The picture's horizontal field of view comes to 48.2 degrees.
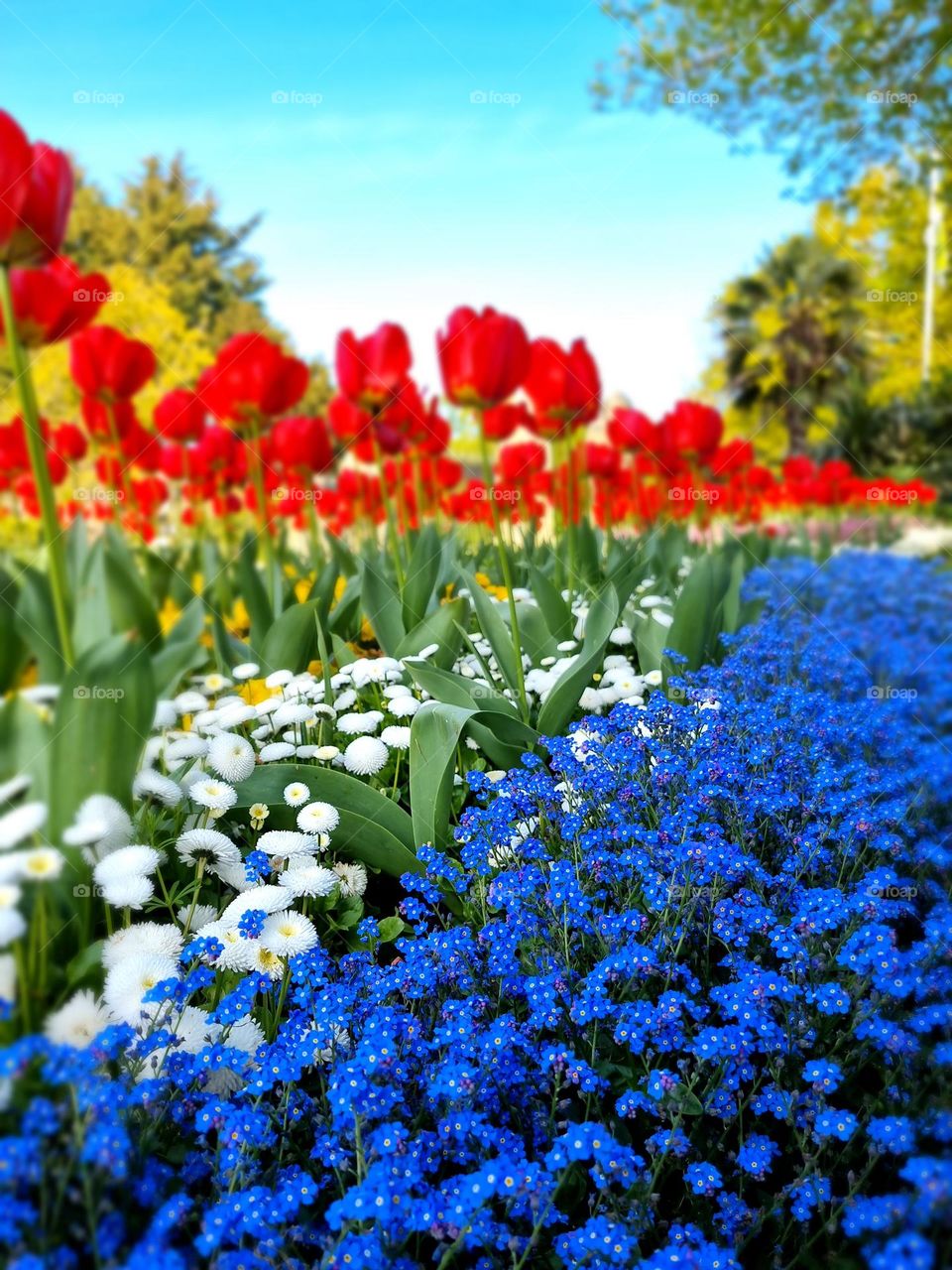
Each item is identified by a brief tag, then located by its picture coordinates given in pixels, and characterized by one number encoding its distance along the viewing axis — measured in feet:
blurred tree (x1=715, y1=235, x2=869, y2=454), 64.67
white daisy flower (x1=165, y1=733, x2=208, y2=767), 2.43
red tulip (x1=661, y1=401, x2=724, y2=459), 4.65
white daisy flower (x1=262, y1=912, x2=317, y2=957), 2.00
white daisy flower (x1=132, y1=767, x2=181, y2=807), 1.97
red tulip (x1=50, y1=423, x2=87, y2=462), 4.16
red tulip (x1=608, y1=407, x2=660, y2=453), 4.64
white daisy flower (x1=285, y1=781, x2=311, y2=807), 2.37
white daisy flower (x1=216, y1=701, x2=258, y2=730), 2.60
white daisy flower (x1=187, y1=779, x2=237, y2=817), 2.18
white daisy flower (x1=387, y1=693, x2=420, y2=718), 2.79
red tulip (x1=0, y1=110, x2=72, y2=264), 1.63
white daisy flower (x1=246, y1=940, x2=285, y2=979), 1.99
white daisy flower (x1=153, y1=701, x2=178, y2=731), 2.28
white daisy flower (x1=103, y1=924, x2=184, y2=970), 1.79
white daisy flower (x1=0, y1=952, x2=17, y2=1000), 1.43
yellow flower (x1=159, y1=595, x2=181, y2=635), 3.43
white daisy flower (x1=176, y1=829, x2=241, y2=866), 2.13
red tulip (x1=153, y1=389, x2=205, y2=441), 3.76
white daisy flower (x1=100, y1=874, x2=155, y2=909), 1.73
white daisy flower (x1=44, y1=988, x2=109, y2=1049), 1.52
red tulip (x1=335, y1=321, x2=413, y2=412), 3.23
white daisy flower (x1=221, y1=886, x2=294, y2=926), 2.04
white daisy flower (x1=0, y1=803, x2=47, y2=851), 1.47
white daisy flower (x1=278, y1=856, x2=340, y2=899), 2.13
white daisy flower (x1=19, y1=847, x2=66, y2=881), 1.47
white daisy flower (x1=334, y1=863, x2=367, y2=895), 2.38
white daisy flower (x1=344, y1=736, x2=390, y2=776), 2.61
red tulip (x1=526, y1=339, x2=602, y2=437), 3.26
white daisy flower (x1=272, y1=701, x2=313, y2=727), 2.64
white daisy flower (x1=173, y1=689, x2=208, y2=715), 2.80
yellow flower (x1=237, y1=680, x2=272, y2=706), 3.12
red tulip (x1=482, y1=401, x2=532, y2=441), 3.96
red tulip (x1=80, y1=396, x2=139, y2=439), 3.21
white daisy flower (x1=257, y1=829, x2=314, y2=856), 2.20
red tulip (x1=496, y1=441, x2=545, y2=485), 4.88
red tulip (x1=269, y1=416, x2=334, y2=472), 3.86
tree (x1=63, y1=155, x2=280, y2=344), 28.25
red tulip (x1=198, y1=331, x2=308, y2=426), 3.19
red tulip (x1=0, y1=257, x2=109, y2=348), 1.93
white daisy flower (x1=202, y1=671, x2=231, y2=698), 3.11
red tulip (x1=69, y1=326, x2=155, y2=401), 2.84
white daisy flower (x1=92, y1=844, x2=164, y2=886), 1.70
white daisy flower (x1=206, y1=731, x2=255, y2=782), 2.36
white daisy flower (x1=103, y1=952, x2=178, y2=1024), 1.73
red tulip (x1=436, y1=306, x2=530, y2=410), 2.55
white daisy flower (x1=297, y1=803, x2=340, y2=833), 2.30
